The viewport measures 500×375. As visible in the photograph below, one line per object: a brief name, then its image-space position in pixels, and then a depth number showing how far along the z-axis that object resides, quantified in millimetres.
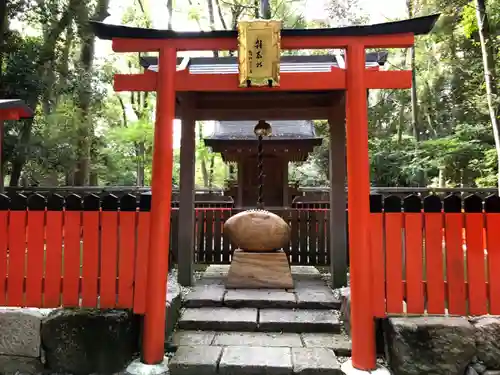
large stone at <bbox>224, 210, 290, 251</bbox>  5375
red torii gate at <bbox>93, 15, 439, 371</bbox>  3379
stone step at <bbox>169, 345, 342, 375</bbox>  3268
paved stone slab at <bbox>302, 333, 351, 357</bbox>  3627
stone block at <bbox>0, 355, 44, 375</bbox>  3469
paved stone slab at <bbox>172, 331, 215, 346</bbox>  3771
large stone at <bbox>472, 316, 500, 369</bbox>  3193
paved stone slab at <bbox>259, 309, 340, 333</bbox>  4027
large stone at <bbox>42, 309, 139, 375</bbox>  3385
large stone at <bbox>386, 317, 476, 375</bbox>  3191
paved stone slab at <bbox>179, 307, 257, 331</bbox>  4055
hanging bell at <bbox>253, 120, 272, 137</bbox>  6672
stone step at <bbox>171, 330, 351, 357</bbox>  3705
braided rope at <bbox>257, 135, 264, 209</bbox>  6241
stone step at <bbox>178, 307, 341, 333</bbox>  4035
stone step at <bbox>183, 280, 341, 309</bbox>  4477
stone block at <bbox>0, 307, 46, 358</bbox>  3469
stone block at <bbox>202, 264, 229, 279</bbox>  5992
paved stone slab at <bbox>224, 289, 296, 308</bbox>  4480
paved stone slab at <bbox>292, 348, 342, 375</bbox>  3242
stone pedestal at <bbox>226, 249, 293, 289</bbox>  5059
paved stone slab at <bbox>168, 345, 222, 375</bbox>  3303
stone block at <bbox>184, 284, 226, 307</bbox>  4559
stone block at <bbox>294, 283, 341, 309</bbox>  4469
